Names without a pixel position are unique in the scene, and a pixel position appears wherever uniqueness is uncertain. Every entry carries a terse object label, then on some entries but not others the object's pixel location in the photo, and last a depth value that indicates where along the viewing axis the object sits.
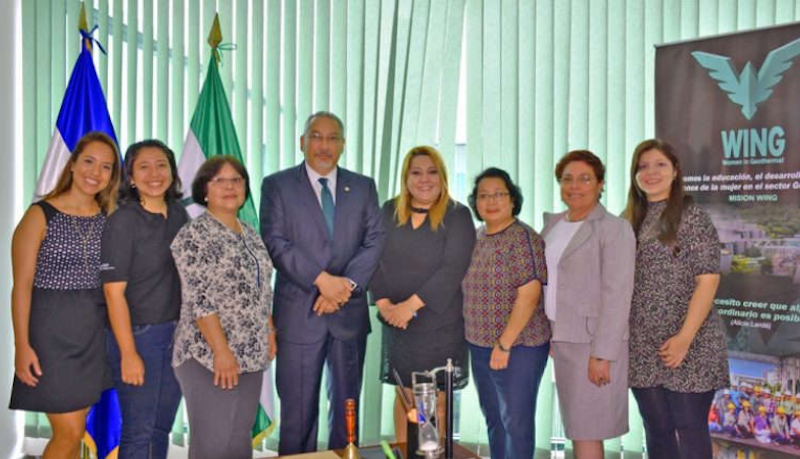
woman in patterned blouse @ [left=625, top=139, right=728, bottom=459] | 2.47
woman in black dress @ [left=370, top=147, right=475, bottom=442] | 2.87
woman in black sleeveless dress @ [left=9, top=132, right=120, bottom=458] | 2.52
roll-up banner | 2.88
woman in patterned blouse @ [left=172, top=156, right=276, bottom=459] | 2.40
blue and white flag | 3.33
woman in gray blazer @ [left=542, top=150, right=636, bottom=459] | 2.53
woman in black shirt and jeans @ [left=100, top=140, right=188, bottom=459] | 2.55
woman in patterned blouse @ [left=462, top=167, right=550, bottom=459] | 2.73
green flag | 3.51
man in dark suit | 2.89
